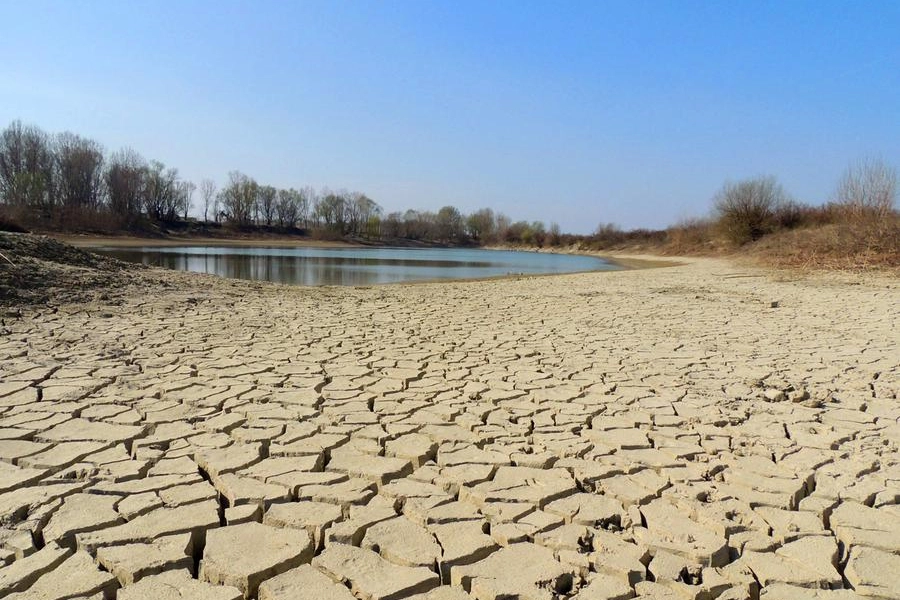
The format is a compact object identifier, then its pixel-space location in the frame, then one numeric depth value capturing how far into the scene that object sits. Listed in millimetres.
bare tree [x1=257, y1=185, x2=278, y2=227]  64125
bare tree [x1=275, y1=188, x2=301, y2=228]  66188
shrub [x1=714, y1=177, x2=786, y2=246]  28391
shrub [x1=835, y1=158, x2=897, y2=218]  15453
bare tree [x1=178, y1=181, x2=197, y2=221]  56750
